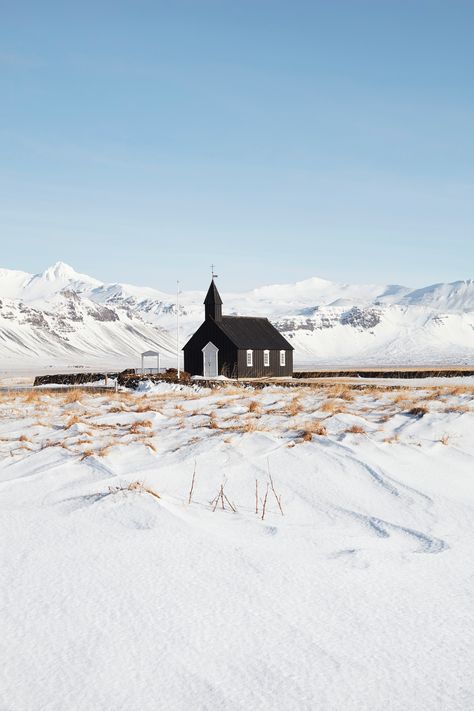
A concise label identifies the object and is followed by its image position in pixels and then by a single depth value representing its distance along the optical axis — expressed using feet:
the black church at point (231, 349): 167.22
